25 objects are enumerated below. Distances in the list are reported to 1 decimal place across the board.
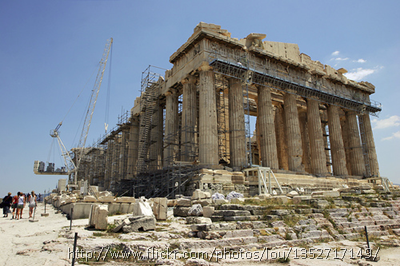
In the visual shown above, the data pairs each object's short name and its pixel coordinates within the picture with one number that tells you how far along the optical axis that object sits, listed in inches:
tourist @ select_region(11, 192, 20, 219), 671.1
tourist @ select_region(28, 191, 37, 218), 657.6
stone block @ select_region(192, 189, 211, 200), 614.5
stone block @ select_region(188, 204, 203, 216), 479.8
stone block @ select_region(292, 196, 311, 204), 548.4
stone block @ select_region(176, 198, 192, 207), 544.4
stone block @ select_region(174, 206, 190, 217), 513.3
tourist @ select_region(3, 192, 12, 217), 677.3
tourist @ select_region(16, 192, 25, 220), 639.1
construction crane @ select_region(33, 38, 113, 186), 2621.6
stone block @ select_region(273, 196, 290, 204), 542.3
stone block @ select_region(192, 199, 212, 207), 512.8
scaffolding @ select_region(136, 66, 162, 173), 1338.6
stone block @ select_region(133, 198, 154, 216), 428.2
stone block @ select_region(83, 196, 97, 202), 610.1
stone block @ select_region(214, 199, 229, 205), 511.4
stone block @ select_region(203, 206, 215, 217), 432.9
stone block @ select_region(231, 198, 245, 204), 517.8
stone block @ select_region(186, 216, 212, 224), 382.9
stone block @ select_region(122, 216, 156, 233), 356.7
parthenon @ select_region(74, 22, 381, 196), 1024.2
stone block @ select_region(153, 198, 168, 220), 477.7
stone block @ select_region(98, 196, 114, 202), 591.5
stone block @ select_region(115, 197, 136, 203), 612.4
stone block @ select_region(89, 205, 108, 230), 386.3
